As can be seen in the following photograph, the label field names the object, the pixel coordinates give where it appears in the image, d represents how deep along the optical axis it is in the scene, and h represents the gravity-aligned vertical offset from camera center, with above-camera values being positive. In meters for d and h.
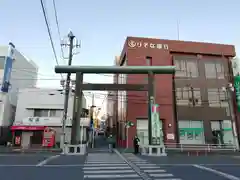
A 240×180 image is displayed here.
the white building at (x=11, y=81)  25.70 +7.20
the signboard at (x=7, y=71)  24.90 +7.60
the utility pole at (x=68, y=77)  18.14 +5.06
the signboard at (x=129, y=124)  21.84 +0.51
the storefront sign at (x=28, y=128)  23.62 -0.02
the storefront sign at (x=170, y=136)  22.89 -0.87
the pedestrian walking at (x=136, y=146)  17.34 -1.60
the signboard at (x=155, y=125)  16.94 +0.33
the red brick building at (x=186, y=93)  23.56 +4.69
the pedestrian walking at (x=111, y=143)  18.43 -1.46
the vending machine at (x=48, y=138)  21.72 -1.16
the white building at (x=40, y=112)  25.05 +2.27
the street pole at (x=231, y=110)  20.02 +2.29
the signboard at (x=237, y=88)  23.89 +5.18
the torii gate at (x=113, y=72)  17.44 +5.10
